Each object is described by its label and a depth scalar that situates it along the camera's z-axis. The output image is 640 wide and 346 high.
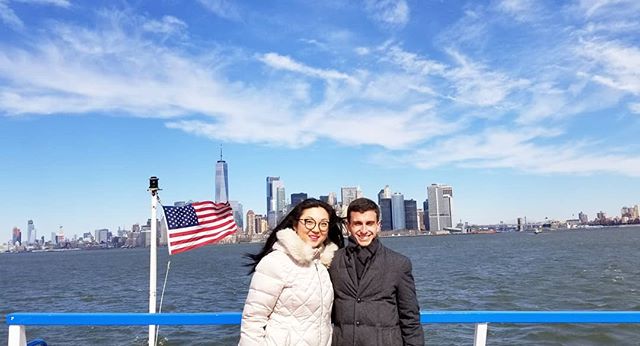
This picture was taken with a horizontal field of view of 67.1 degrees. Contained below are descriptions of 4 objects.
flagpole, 5.59
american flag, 6.61
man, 3.00
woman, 2.86
